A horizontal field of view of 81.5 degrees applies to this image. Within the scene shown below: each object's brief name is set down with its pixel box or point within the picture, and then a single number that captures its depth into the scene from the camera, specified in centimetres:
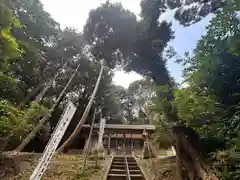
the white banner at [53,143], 214
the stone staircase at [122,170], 397
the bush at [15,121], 371
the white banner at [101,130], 700
